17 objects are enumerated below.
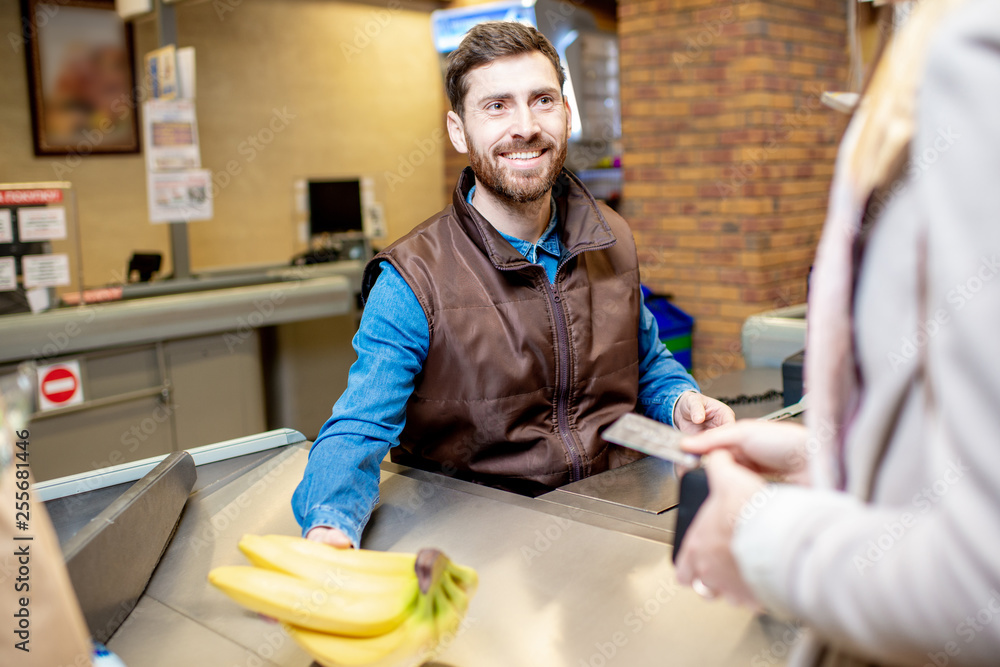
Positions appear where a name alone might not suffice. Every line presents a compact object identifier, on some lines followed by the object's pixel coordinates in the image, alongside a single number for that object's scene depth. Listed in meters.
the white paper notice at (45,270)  3.16
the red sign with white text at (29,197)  3.04
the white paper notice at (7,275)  3.12
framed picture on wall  5.39
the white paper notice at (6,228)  3.04
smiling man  1.54
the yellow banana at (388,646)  0.84
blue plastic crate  4.34
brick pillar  4.14
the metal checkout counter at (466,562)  0.91
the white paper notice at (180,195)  3.96
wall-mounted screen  5.79
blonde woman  0.46
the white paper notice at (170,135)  3.91
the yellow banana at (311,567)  0.88
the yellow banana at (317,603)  0.84
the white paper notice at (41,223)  3.08
